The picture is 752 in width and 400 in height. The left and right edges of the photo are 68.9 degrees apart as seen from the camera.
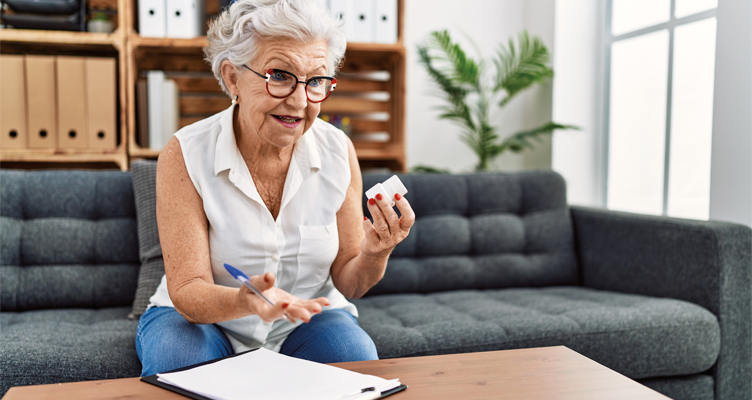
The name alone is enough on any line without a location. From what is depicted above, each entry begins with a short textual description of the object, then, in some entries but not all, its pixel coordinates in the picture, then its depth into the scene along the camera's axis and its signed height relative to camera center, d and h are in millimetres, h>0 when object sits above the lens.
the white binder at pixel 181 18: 2188 +561
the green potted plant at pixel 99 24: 2230 +543
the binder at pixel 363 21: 2293 +588
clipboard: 721 -314
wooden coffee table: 744 -320
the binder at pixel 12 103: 2049 +201
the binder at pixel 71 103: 2096 +208
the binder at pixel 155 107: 2201 +203
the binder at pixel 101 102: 2127 +216
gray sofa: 1364 -384
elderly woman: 1003 -100
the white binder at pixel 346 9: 2248 +619
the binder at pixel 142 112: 2213 +184
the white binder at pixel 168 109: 2230 +199
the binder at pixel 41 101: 2074 +209
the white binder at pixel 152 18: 2162 +552
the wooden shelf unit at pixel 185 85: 2156 +343
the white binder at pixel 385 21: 2316 +593
